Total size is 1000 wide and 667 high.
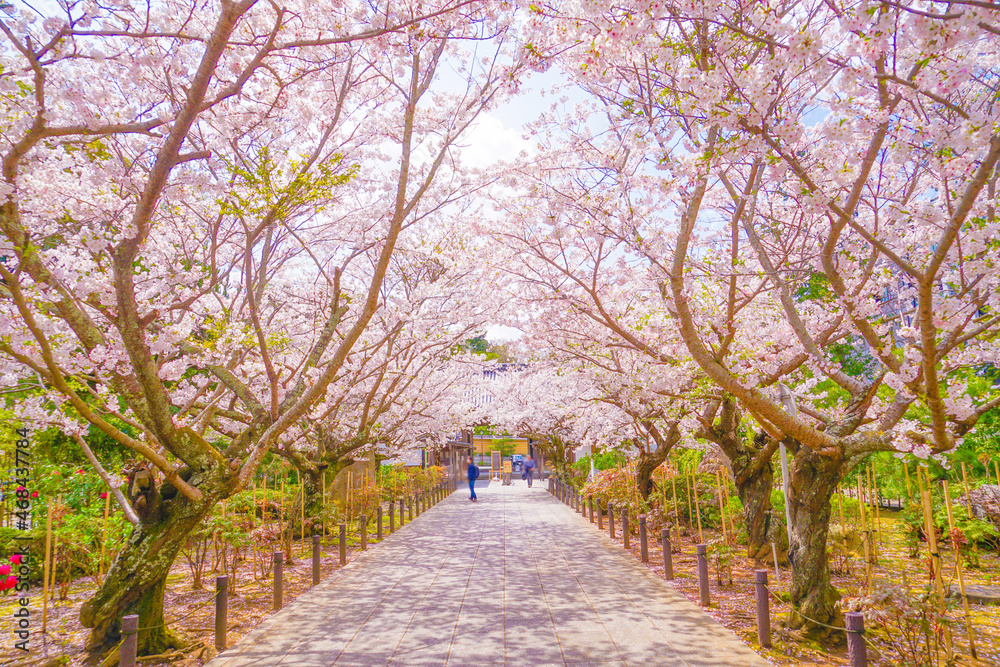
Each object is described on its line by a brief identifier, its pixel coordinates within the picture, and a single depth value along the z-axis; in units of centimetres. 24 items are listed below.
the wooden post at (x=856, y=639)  370
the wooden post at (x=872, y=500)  736
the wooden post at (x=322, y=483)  1116
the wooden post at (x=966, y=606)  459
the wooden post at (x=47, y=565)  554
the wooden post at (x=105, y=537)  639
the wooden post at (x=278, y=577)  652
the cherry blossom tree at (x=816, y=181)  332
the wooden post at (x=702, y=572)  643
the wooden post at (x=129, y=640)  395
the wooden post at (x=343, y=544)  914
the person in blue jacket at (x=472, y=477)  2126
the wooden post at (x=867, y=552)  570
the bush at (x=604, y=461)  1939
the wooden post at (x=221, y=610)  510
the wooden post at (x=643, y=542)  875
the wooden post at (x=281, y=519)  870
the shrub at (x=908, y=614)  413
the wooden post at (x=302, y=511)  1053
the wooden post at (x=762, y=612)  495
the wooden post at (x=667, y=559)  759
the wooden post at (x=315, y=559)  769
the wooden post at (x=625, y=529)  1003
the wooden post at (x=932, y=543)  455
